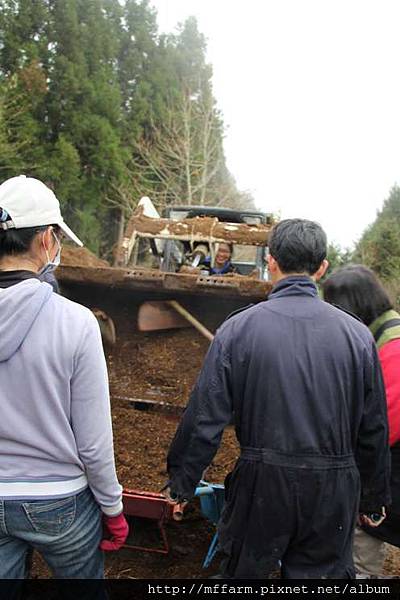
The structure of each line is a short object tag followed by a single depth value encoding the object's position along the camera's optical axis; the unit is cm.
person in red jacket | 202
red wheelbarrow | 229
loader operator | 559
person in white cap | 141
